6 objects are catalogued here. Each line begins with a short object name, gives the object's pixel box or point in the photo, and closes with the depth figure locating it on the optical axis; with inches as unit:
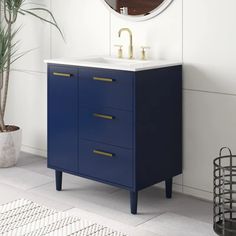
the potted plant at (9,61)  168.9
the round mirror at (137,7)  143.8
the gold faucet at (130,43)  149.2
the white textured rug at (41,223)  123.8
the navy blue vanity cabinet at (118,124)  130.8
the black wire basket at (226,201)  120.3
